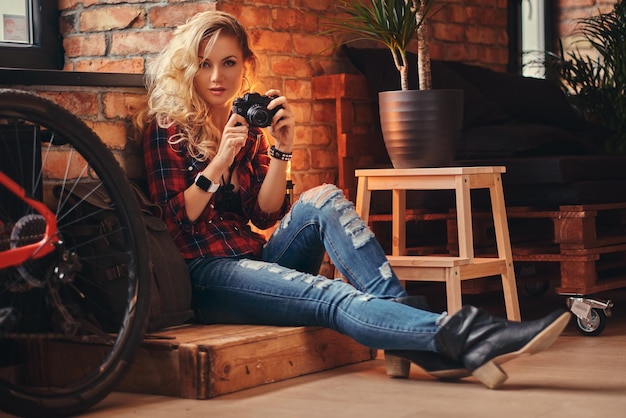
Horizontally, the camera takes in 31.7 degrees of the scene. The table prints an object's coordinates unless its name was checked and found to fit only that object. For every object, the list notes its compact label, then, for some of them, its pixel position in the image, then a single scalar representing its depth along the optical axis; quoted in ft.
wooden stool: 10.14
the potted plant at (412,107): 10.61
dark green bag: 8.11
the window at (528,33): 17.34
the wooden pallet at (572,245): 11.08
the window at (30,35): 10.84
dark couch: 11.32
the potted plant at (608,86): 14.70
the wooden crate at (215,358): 7.82
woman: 7.88
